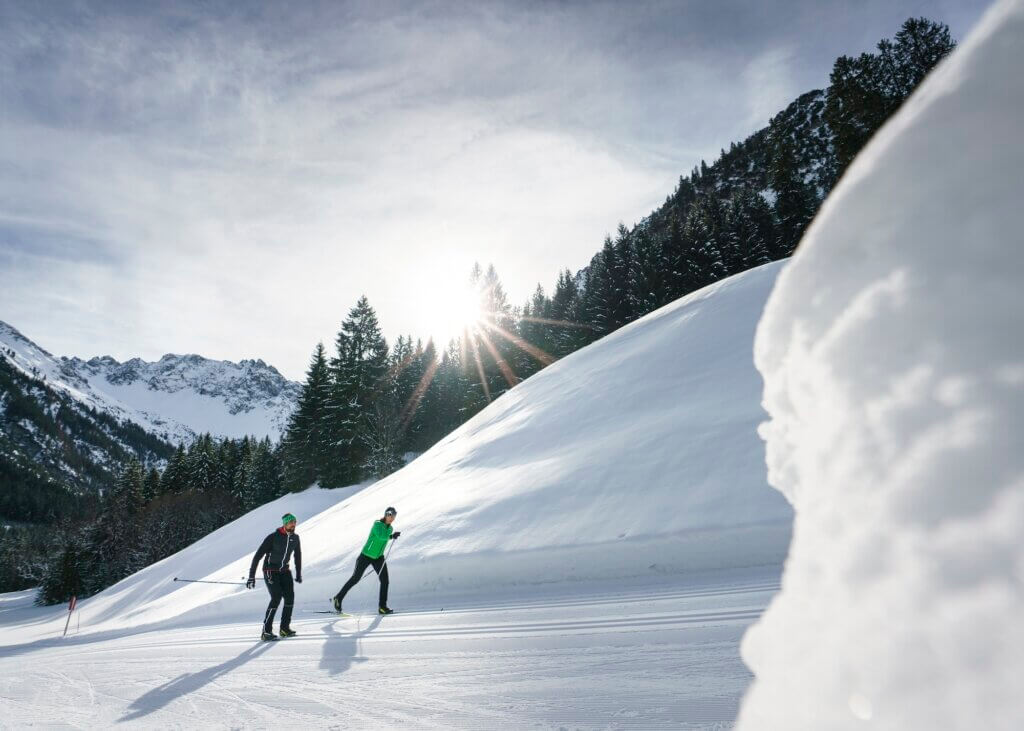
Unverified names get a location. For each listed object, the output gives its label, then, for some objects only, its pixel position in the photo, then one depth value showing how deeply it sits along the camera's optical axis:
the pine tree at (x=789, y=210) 39.78
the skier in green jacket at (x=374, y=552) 8.17
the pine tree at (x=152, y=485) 56.09
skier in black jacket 7.54
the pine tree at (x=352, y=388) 34.53
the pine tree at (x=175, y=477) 53.94
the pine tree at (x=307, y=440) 35.38
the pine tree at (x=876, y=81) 30.06
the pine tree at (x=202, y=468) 53.10
